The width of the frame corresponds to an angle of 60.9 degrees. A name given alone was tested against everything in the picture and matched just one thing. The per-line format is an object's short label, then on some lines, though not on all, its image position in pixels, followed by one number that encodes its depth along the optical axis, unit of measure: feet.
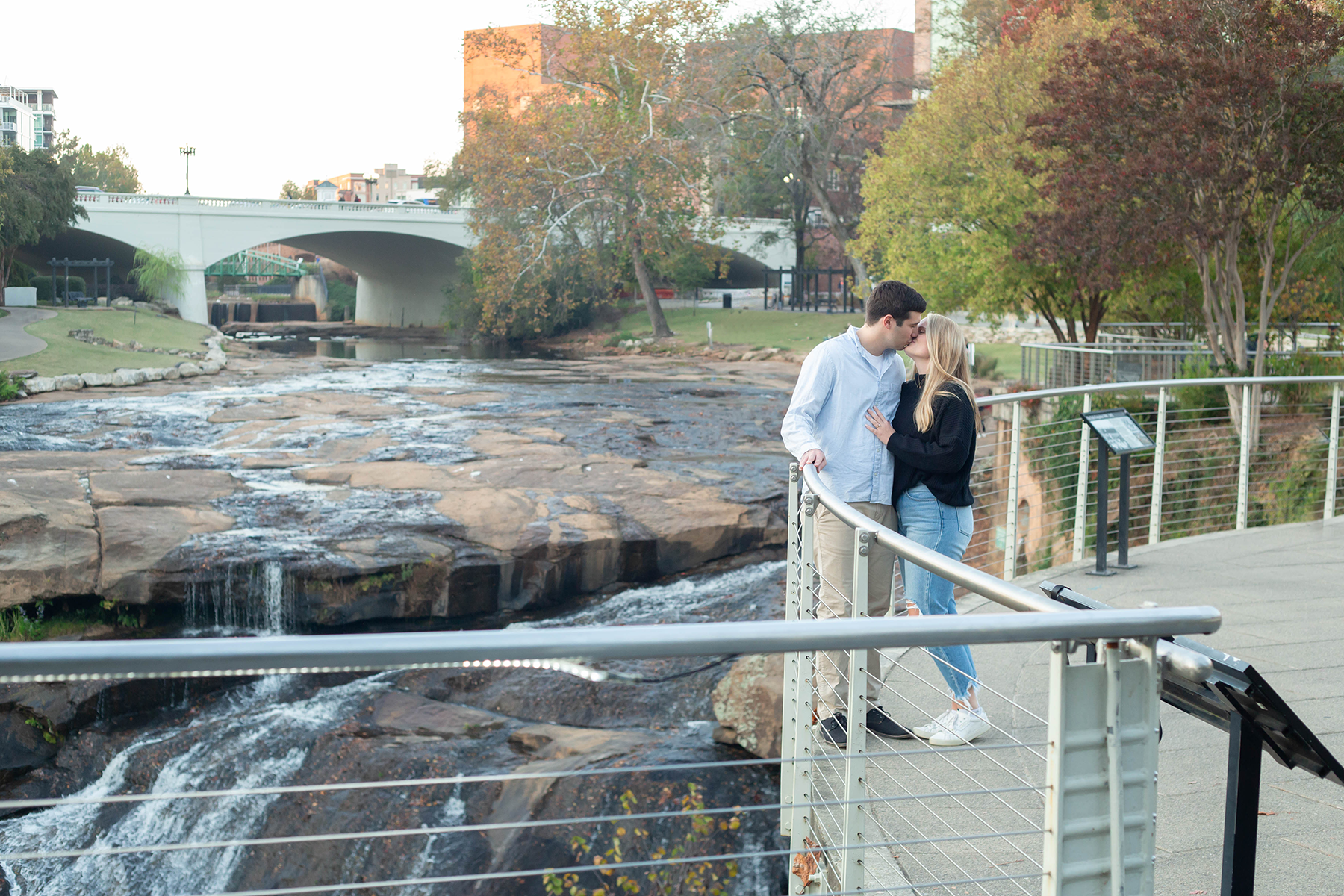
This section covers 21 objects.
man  14.87
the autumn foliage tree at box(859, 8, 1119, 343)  71.15
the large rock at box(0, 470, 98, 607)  33.60
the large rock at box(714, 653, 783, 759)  22.94
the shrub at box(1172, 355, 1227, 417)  49.44
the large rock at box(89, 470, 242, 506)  39.91
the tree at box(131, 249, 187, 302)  150.00
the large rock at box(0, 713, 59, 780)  29.22
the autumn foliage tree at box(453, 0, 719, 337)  115.96
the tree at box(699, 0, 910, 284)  111.75
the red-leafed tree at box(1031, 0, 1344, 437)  45.24
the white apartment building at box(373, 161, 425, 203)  426.51
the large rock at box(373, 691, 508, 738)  27.45
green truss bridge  280.92
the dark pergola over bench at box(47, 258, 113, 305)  142.10
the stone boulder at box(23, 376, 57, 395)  73.36
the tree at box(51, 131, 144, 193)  295.89
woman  14.61
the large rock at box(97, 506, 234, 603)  34.60
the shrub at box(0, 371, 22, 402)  69.67
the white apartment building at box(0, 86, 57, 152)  302.66
